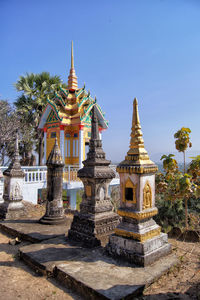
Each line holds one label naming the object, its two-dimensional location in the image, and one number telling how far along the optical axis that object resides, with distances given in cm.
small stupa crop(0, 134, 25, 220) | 735
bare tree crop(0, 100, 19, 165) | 1804
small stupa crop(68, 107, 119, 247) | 484
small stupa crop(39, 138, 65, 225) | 659
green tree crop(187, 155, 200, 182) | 526
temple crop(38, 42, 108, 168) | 1541
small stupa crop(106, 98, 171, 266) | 368
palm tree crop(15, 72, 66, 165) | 1973
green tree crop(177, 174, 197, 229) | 472
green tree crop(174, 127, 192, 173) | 562
